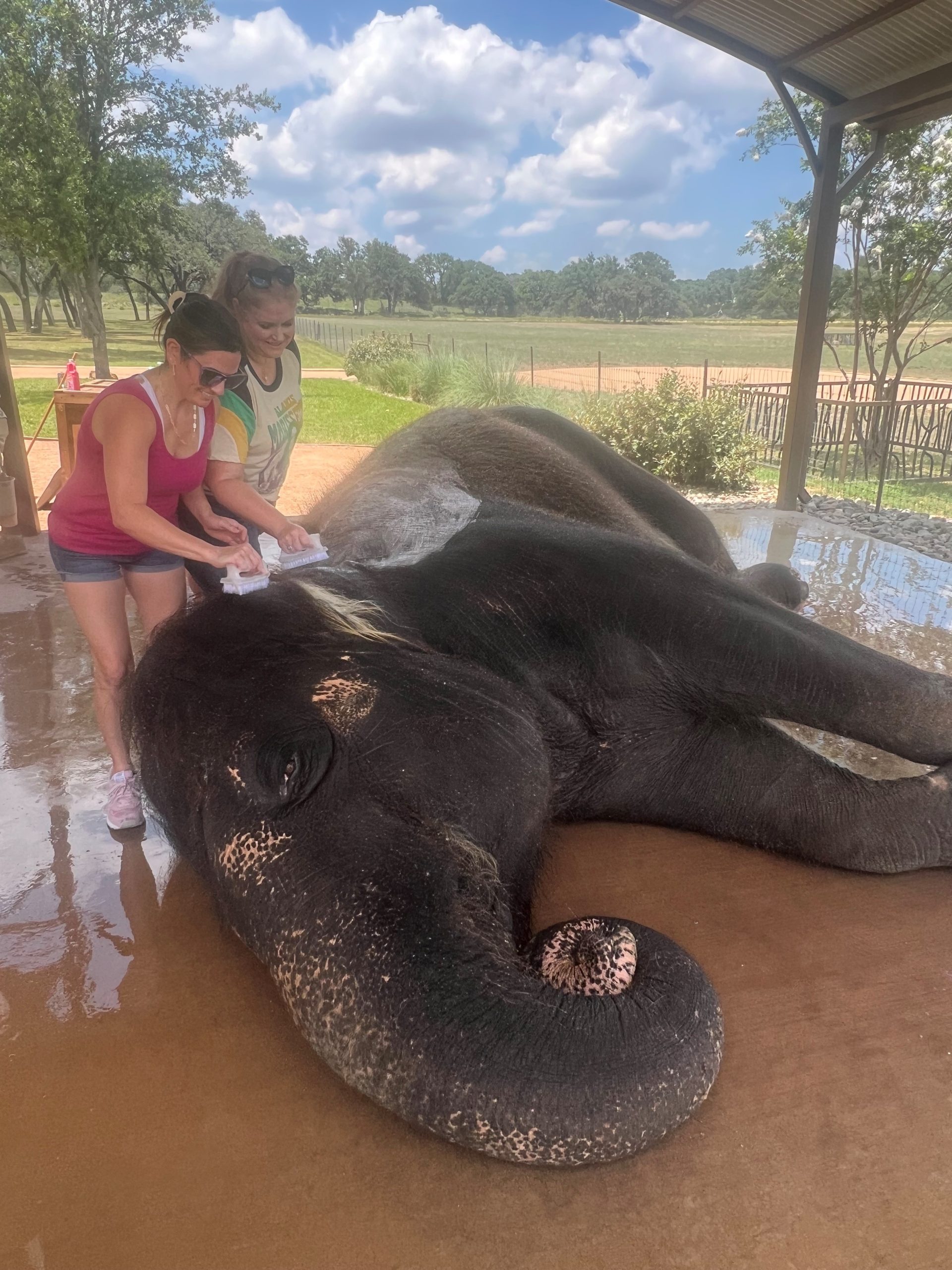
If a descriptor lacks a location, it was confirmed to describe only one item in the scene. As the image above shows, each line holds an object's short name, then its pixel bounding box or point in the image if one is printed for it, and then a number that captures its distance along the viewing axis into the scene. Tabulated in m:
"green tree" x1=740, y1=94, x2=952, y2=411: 11.88
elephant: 1.57
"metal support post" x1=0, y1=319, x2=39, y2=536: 7.38
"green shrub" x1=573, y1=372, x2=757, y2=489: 11.53
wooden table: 8.00
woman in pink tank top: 2.70
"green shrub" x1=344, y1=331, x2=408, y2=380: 15.09
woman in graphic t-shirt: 3.12
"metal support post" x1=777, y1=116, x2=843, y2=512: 8.41
